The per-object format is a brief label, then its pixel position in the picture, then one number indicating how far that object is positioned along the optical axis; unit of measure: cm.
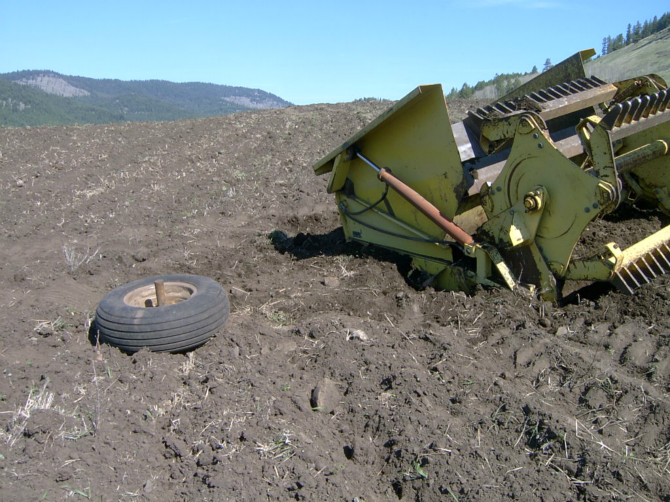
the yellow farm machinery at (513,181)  475
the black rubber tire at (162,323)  450
